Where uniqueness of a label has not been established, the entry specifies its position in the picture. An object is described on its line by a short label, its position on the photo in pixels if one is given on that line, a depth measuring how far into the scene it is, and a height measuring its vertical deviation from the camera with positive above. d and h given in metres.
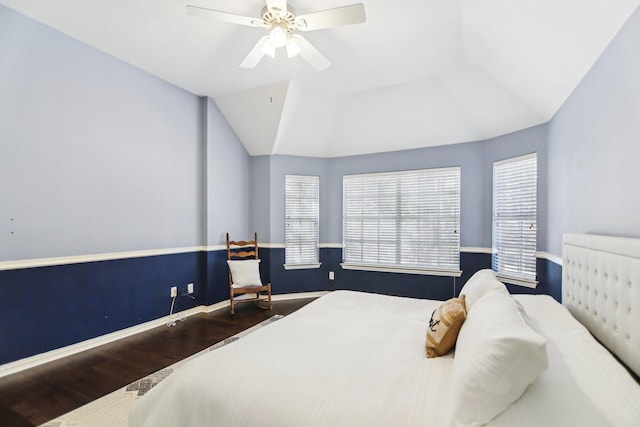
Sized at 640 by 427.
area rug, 1.79 -1.32
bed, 0.95 -0.73
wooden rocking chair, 3.89 -0.91
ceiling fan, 1.95 +1.36
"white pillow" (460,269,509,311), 1.71 -0.48
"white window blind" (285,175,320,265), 4.59 -0.13
